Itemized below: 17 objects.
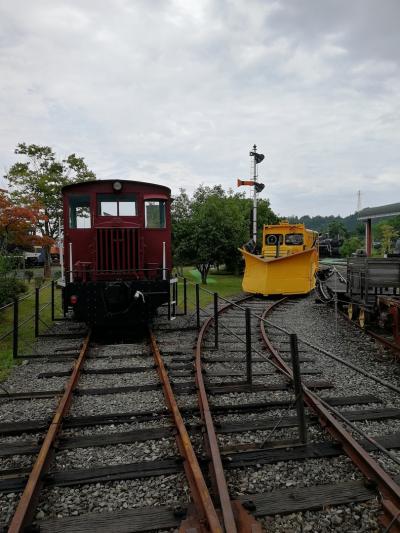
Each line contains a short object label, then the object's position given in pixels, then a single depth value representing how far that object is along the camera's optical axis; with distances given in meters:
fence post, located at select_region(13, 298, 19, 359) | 6.86
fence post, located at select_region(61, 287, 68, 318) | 8.00
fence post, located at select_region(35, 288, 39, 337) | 8.41
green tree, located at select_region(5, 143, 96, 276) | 21.73
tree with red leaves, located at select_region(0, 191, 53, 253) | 15.19
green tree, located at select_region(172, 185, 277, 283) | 19.75
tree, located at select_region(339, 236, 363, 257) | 44.66
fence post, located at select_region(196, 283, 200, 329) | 8.69
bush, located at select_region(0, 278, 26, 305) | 10.47
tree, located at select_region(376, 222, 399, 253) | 41.22
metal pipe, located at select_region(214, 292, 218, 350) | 7.34
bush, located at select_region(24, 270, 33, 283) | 20.89
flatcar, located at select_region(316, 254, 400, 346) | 7.53
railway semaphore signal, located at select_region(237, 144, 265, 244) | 22.93
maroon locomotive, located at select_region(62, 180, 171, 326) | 7.82
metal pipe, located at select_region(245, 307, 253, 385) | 5.20
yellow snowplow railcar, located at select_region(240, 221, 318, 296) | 14.49
